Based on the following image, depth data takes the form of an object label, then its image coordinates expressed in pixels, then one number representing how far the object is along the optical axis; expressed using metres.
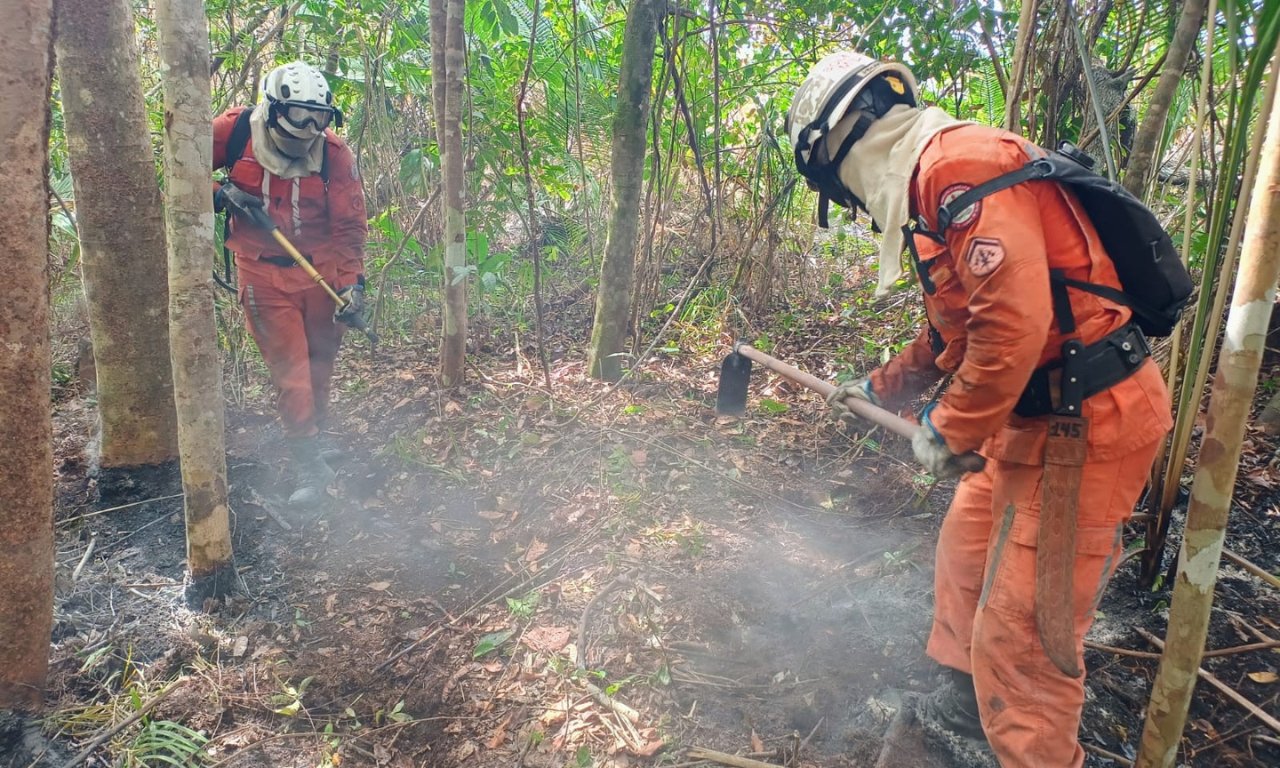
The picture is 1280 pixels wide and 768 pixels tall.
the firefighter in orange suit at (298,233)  4.00
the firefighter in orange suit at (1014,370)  1.80
